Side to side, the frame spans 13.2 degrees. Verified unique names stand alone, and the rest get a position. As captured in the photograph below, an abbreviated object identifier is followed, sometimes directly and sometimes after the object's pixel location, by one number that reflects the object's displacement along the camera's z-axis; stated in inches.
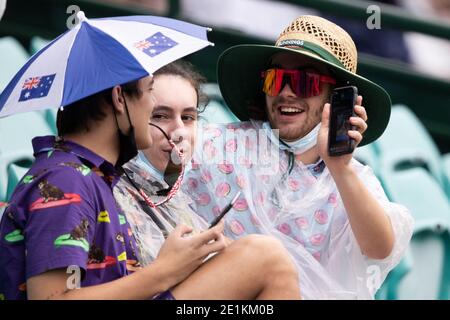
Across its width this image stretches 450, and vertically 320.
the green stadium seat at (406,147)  369.0
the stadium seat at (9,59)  323.1
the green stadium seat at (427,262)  330.9
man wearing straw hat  239.2
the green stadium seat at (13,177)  278.3
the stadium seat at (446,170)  379.1
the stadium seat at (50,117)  322.1
